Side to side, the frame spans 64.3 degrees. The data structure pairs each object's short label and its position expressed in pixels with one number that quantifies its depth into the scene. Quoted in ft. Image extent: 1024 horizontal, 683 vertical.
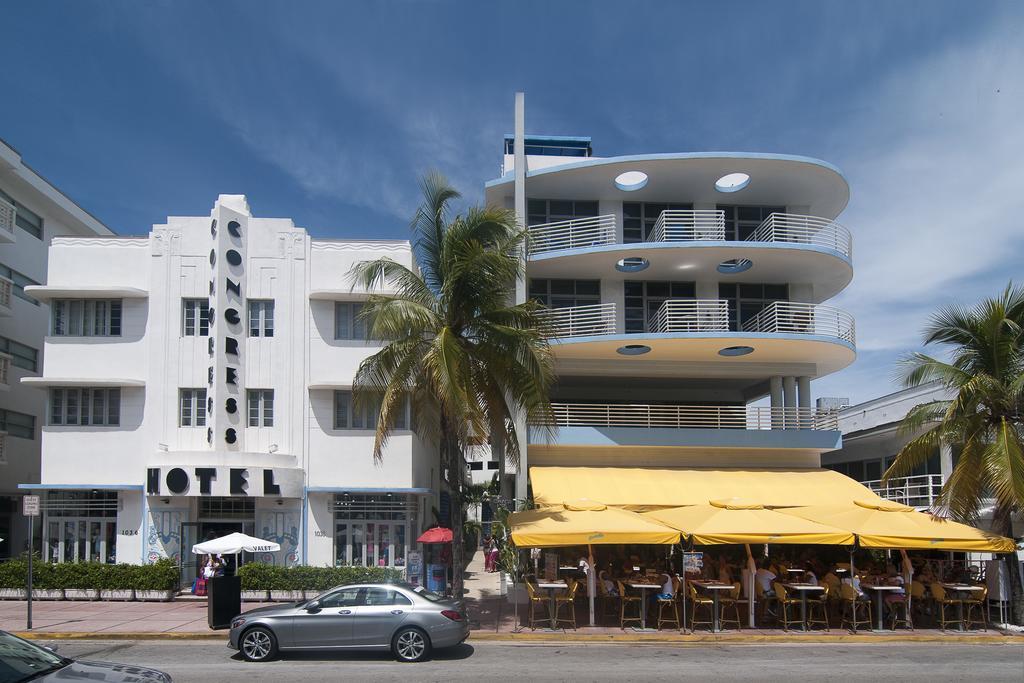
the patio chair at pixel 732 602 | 59.26
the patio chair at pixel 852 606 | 58.34
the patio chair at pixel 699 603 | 57.93
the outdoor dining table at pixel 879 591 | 57.99
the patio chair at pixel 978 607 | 59.36
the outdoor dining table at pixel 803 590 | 58.08
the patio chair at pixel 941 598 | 58.95
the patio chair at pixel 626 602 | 58.65
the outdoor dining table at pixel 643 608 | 58.03
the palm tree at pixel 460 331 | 59.98
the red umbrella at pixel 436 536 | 68.03
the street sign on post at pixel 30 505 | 57.52
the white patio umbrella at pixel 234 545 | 61.11
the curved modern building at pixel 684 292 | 86.48
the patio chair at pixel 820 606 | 59.06
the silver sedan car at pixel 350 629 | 46.24
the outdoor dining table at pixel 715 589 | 57.36
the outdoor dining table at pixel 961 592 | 58.34
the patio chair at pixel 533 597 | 58.47
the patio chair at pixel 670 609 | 58.80
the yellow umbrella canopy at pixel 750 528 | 56.59
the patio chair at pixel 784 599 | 58.49
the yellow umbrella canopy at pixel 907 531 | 56.59
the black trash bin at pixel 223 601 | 56.59
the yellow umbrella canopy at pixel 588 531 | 56.39
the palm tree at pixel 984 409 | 59.06
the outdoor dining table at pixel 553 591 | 57.82
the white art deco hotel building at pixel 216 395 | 76.79
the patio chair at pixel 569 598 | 58.70
